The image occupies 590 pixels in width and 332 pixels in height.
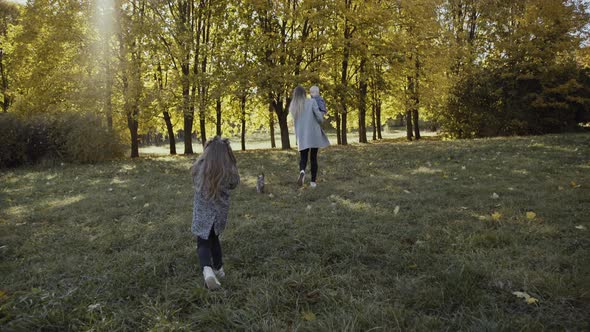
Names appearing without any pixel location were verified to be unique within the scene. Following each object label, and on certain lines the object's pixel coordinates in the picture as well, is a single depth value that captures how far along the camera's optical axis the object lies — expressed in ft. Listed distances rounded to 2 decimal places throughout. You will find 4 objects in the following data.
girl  10.87
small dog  22.37
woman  23.03
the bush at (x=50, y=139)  41.68
